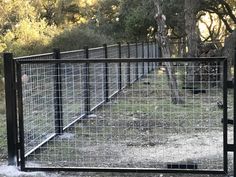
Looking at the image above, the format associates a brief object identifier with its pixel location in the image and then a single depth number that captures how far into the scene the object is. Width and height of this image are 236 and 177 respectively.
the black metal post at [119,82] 14.09
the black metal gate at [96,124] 6.31
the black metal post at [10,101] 6.32
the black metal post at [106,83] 11.55
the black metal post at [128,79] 15.12
